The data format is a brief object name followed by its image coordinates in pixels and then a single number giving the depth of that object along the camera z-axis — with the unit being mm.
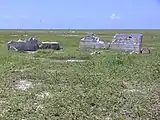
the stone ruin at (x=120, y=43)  35250
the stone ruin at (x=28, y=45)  35656
